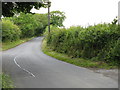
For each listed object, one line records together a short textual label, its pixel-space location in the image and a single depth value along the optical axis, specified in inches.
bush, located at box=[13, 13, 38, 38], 2741.6
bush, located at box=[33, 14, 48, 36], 3703.2
